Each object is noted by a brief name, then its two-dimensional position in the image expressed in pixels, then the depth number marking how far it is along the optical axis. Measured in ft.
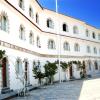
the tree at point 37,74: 39.54
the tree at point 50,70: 45.10
